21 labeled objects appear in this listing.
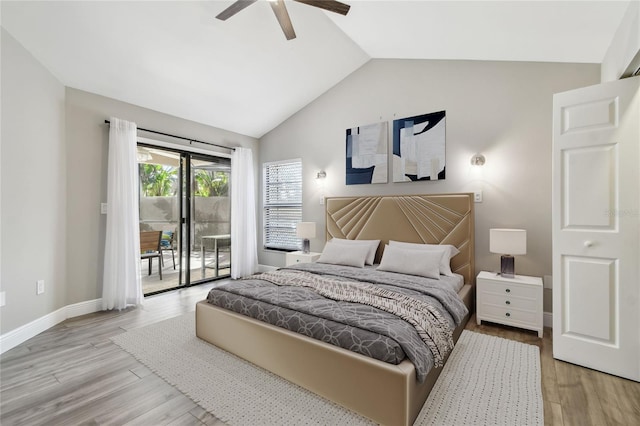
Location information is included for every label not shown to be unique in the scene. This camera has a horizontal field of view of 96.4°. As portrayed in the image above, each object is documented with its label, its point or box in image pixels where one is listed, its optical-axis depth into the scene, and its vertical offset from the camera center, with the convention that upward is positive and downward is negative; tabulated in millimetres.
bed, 1568 -893
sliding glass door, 4152 -20
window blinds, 5121 +185
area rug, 1673 -1192
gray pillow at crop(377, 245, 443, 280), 3006 -549
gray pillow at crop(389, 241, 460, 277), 3137 -426
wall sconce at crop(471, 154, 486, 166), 3331 +609
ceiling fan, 2240 +1657
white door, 2062 -122
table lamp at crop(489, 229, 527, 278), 2844 -335
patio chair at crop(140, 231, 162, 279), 4074 -461
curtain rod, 3843 +1141
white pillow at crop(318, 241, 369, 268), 3590 -546
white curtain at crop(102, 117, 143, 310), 3463 -115
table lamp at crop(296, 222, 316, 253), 4492 -272
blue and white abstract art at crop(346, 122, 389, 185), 4090 +868
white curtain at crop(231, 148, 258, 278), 4977 -51
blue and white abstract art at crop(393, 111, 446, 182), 3639 +857
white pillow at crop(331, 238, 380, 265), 3760 -427
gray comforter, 1653 -717
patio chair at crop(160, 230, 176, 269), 4324 -420
